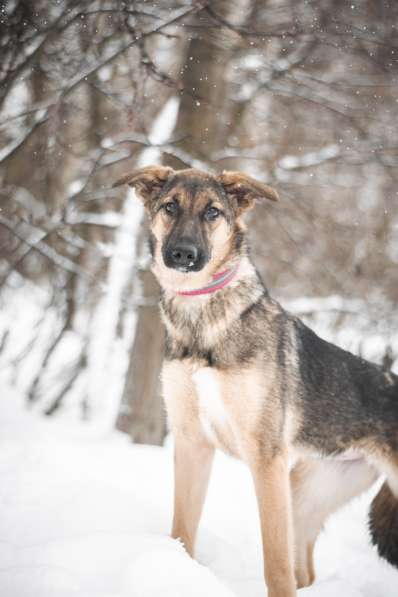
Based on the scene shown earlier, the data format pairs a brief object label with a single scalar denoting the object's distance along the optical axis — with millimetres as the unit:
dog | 2857
